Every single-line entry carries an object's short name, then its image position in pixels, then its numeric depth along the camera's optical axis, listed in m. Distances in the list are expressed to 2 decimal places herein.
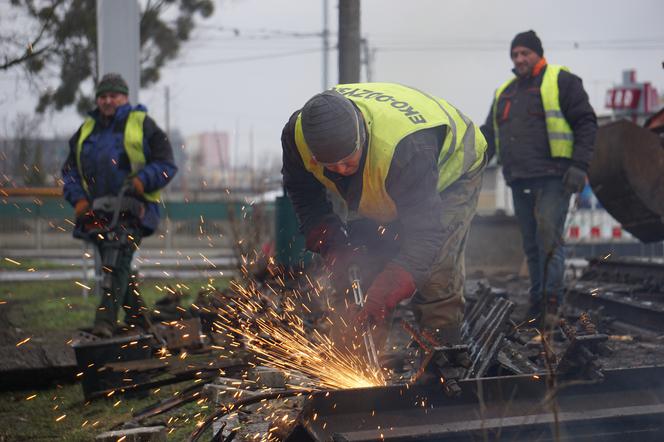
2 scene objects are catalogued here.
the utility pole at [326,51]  28.42
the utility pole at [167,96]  18.93
